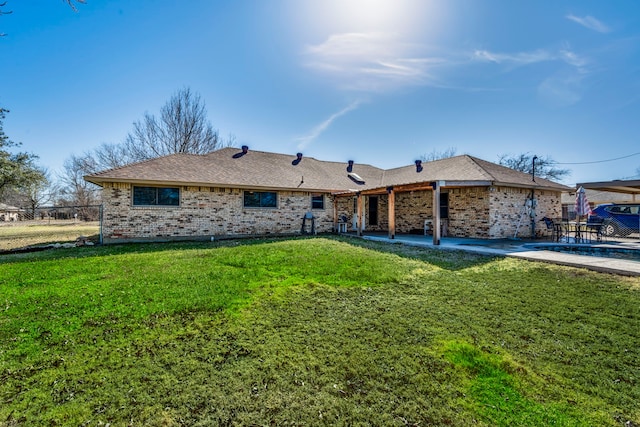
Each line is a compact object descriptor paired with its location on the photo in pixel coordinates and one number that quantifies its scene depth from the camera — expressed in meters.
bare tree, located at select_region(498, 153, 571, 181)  33.19
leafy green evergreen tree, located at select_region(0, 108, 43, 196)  19.23
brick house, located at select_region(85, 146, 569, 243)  10.92
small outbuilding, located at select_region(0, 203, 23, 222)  32.36
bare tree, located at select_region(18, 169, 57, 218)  31.95
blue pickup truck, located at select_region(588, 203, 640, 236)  12.66
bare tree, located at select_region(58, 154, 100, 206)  32.98
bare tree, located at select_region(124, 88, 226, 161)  24.73
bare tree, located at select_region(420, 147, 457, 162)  39.03
